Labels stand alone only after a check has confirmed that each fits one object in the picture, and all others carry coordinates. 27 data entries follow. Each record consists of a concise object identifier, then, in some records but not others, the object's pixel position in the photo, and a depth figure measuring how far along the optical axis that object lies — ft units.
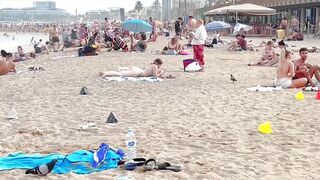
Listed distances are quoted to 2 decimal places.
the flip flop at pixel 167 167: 14.59
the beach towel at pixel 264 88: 30.07
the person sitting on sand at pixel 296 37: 83.62
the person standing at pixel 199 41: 40.60
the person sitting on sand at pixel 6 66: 41.66
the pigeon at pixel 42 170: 14.19
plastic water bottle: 15.64
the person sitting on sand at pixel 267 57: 44.13
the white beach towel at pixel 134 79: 34.65
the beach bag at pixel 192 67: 40.11
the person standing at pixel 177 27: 89.04
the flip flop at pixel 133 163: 14.61
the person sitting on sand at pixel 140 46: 62.90
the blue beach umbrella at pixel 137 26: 68.18
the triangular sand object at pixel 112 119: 21.52
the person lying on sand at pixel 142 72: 35.45
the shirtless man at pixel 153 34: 91.77
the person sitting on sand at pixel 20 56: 59.89
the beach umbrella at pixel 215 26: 89.13
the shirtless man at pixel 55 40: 80.33
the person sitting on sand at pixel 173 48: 56.61
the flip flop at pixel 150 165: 14.55
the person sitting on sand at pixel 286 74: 30.35
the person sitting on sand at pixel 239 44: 62.86
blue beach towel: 14.68
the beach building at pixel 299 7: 108.27
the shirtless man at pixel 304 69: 30.89
